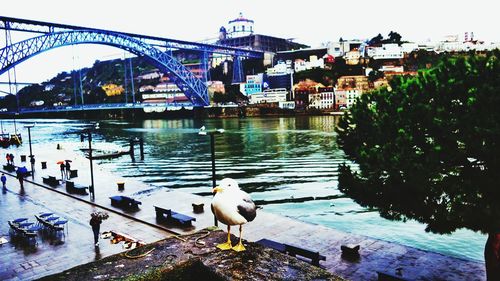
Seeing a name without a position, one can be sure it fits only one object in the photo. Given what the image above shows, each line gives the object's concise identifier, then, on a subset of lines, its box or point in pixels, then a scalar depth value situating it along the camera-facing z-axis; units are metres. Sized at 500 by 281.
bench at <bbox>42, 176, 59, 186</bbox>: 20.84
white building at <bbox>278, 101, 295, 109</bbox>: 104.19
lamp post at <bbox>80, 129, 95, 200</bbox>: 17.45
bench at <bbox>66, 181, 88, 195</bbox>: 18.62
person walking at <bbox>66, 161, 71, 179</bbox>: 24.72
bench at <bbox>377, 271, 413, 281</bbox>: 7.77
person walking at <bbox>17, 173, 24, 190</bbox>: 20.53
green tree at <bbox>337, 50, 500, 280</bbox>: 7.07
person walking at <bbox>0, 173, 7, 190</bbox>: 20.28
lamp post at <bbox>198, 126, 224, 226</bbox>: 10.88
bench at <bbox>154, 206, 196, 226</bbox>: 12.64
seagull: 3.78
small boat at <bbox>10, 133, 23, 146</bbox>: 49.58
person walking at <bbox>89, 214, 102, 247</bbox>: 10.82
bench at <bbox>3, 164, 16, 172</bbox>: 26.69
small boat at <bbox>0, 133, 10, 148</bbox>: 48.17
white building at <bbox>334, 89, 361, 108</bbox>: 97.00
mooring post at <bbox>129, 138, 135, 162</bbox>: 39.13
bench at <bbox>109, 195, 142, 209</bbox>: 15.60
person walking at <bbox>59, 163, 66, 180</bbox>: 23.94
